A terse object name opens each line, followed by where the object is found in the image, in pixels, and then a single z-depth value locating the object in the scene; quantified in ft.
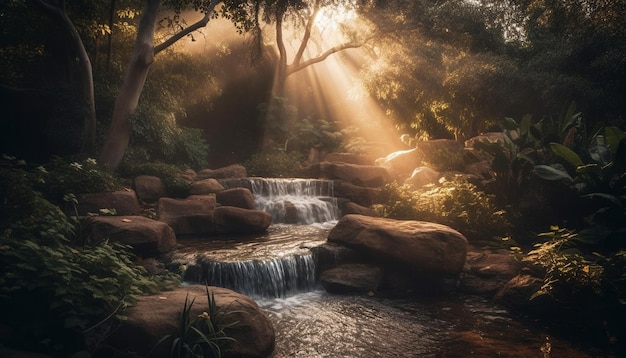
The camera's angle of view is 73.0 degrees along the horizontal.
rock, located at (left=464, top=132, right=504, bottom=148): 57.08
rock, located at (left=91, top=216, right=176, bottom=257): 24.53
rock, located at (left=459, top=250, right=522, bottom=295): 24.58
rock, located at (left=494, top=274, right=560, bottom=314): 21.06
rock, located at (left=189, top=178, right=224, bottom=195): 40.45
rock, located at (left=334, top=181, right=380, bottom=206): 47.60
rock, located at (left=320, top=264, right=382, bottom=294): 24.77
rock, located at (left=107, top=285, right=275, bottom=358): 14.02
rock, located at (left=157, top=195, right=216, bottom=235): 34.22
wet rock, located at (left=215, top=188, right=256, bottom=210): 39.42
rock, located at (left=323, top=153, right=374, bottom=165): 65.72
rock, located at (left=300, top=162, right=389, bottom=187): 52.37
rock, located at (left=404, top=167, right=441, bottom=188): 45.68
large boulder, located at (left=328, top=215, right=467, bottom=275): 24.82
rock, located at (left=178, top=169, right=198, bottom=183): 43.98
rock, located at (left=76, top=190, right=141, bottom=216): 29.07
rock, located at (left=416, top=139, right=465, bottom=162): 55.16
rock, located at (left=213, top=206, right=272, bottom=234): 35.19
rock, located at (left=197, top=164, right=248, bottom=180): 50.80
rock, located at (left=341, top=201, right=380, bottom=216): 42.42
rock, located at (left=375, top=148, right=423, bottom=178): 57.52
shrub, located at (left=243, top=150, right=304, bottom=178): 61.98
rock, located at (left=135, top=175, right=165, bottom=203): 37.96
